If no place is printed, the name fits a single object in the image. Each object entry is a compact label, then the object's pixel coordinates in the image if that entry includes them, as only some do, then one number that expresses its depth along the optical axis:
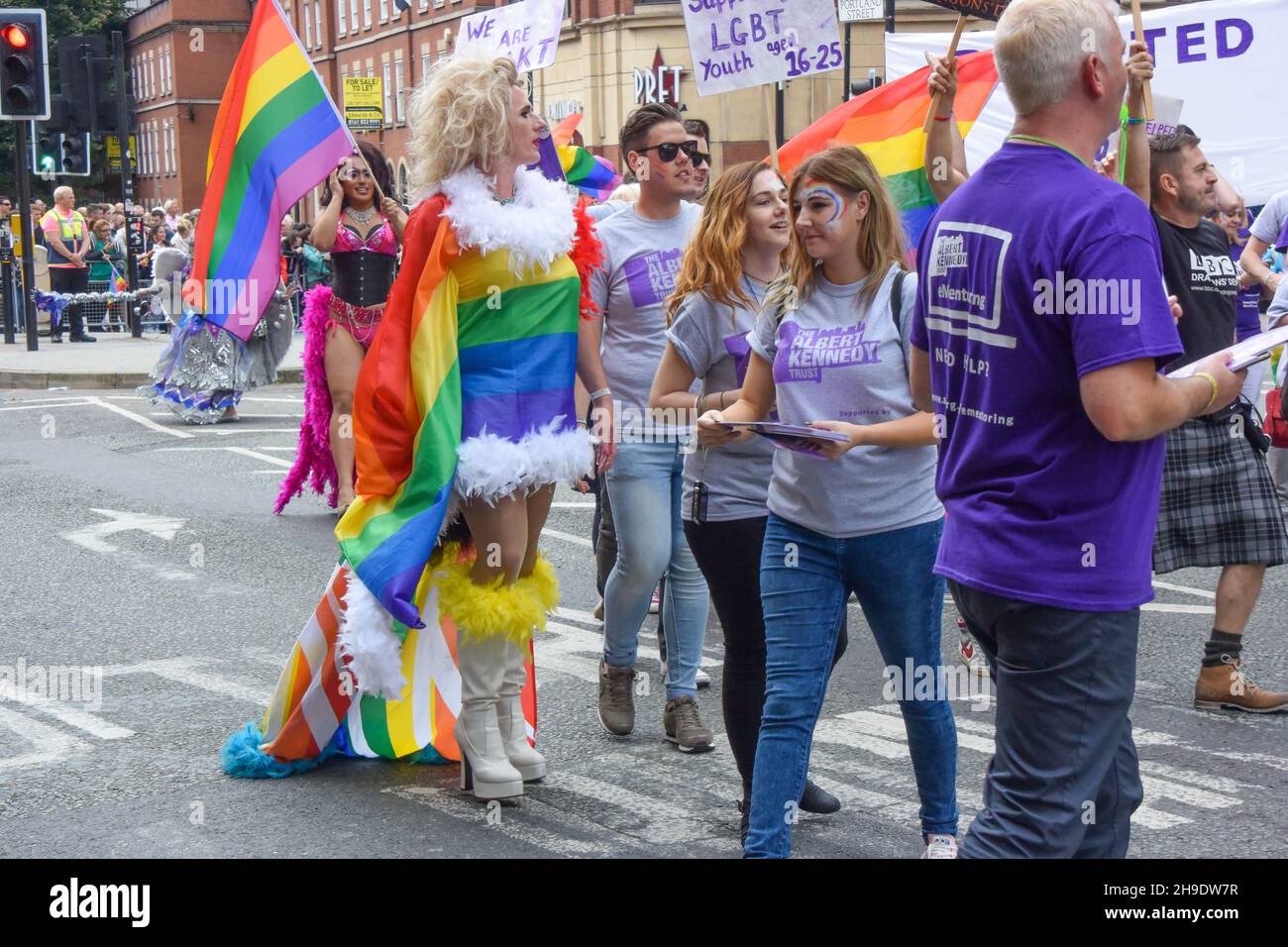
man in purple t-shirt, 2.92
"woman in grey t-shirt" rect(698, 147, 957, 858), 4.03
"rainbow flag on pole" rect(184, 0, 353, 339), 5.98
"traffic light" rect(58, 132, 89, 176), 25.23
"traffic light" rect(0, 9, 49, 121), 21.52
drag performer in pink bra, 8.83
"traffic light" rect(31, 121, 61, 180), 24.95
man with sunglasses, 5.52
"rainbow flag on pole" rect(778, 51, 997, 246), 8.30
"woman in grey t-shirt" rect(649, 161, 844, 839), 4.57
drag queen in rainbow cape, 4.86
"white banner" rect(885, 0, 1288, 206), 11.11
